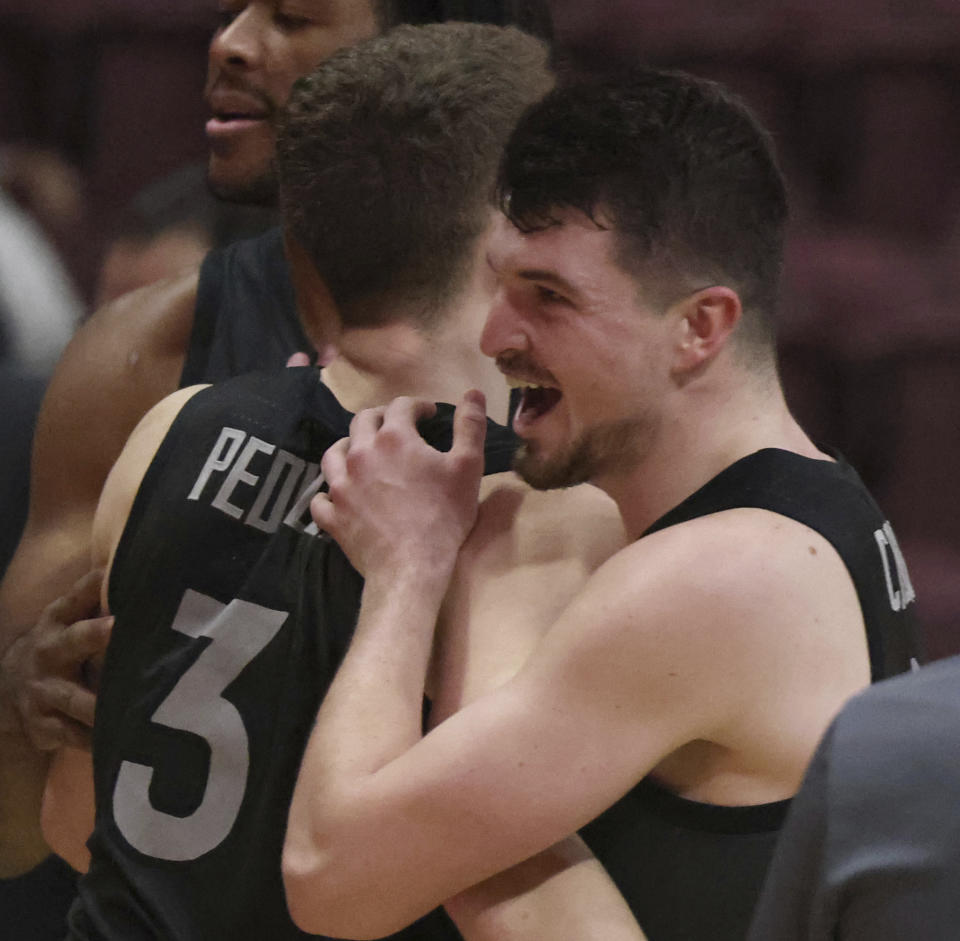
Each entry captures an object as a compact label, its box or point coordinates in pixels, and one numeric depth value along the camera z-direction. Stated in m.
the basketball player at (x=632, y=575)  6.16
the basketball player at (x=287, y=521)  6.27
